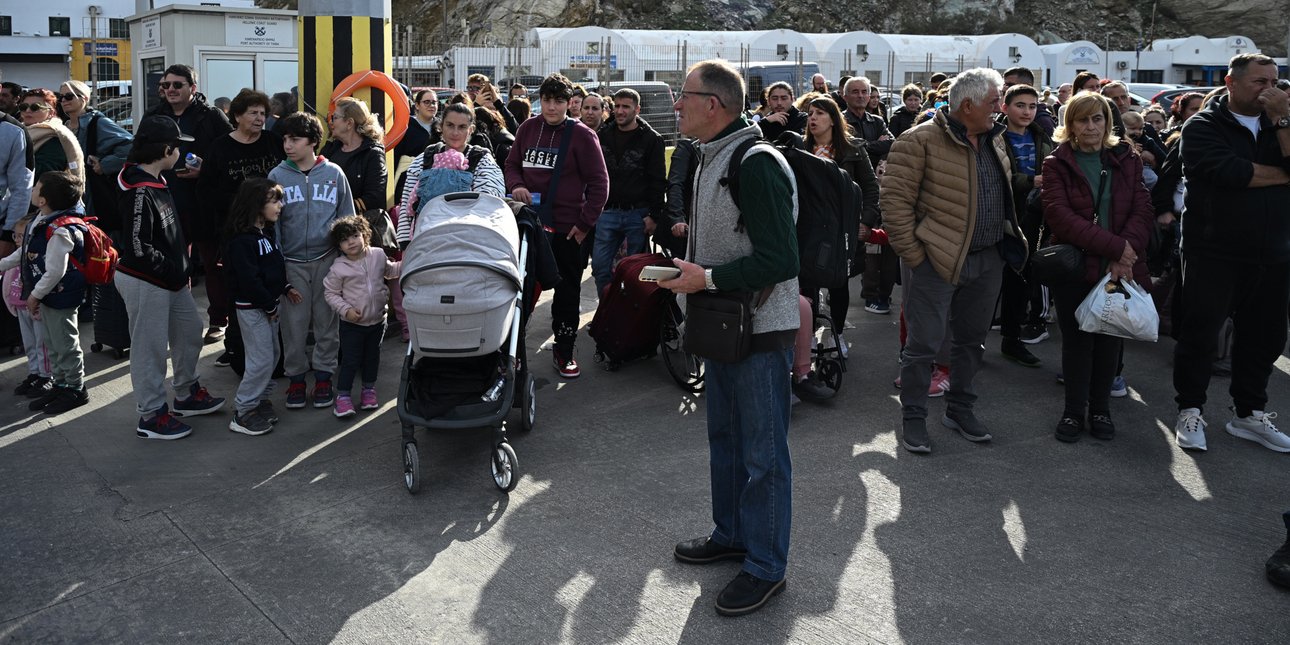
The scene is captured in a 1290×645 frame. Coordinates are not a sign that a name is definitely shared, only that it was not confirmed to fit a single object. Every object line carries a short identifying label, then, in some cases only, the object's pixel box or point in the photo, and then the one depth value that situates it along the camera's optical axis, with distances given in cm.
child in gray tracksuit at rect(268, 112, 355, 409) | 630
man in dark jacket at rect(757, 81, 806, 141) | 757
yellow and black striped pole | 826
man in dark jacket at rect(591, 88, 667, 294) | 781
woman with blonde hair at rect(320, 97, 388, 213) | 709
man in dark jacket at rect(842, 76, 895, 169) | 883
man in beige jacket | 549
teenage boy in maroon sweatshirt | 704
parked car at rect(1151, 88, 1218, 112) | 2143
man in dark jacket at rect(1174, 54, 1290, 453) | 542
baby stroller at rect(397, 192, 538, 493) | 511
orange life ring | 816
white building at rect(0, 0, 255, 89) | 5628
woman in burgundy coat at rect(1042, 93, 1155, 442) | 584
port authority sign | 1332
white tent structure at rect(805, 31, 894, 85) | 3180
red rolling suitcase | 689
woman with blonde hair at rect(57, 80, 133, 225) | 777
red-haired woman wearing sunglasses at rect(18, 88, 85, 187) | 732
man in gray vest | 361
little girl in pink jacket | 612
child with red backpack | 603
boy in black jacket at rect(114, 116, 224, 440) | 566
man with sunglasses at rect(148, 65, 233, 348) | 739
